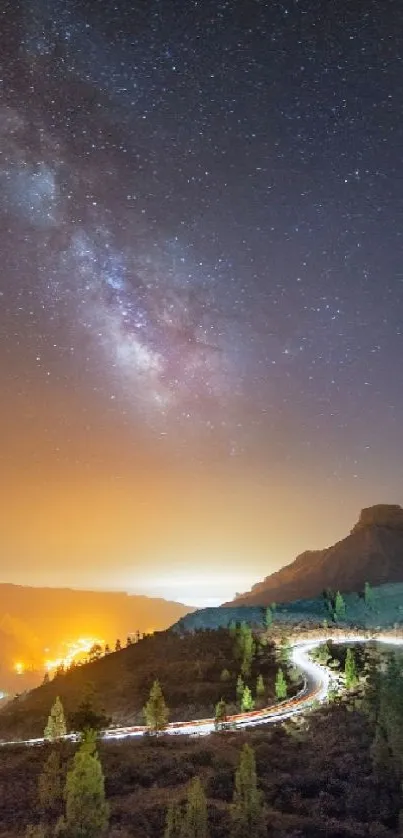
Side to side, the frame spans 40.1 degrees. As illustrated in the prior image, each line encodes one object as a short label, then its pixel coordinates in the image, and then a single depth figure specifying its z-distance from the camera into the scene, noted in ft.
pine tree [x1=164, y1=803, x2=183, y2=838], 78.95
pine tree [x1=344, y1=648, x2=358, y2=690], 199.11
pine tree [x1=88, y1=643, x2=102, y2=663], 398.33
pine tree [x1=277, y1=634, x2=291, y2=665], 265.58
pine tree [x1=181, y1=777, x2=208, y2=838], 80.59
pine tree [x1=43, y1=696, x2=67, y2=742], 172.55
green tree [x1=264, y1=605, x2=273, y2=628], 402.97
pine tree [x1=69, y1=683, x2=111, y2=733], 129.08
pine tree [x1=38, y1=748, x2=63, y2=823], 102.30
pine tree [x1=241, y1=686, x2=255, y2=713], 192.85
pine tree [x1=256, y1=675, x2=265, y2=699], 215.31
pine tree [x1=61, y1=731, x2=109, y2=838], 86.28
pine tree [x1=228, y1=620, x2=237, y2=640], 319.10
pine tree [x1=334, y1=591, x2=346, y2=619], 452.35
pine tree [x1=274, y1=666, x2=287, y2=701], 205.67
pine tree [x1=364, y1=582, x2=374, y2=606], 488.44
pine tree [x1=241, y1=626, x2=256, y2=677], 242.62
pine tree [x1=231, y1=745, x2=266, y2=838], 84.07
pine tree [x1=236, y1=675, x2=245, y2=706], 208.83
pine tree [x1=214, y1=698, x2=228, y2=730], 173.78
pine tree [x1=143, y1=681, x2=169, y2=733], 172.14
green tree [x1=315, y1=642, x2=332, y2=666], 261.65
